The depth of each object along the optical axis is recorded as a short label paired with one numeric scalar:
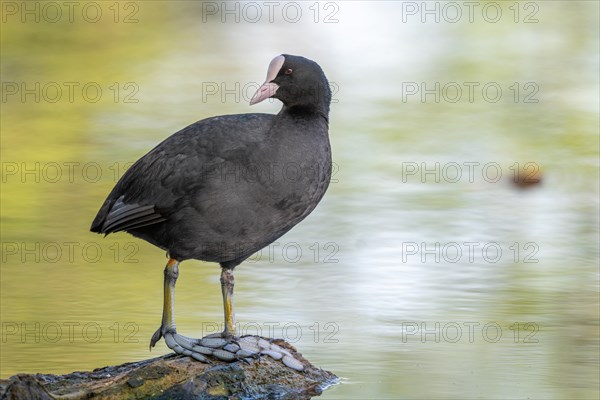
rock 11.62
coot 12.36
